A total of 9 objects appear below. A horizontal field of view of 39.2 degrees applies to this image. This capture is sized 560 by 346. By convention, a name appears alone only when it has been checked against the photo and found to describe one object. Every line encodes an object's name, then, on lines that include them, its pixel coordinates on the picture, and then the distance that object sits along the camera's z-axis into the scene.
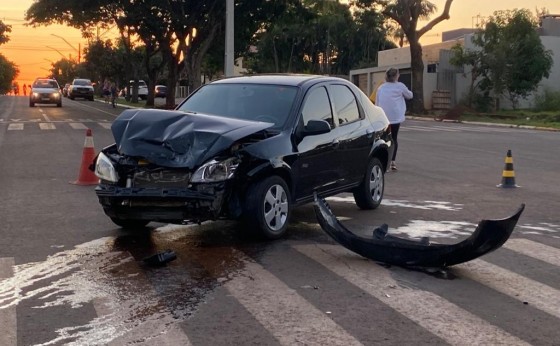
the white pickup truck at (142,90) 71.94
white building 48.34
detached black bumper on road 6.59
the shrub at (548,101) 44.22
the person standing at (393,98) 13.91
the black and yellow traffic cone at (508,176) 12.28
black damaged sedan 7.29
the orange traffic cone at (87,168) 12.04
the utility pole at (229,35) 29.47
